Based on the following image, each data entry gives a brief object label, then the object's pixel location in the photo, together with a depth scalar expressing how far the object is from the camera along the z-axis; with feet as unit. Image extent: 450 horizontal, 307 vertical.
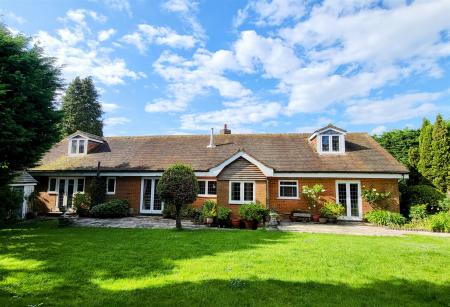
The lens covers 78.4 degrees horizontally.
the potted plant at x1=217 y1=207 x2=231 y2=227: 50.78
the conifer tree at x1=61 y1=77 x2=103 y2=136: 140.15
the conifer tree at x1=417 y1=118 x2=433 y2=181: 67.87
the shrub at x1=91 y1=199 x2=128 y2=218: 59.77
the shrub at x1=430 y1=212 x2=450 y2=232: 46.93
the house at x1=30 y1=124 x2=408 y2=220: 60.08
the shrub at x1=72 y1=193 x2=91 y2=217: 64.08
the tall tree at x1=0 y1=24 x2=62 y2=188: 39.32
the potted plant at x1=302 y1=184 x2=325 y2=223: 60.16
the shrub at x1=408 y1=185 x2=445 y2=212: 59.47
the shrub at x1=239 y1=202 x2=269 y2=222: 50.11
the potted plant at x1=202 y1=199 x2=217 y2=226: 51.24
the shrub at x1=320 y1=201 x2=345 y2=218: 57.06
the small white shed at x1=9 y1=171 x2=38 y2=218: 58.39
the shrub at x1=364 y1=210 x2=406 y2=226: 53.31
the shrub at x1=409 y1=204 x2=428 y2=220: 54.92
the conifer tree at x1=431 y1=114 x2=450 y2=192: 64.54
